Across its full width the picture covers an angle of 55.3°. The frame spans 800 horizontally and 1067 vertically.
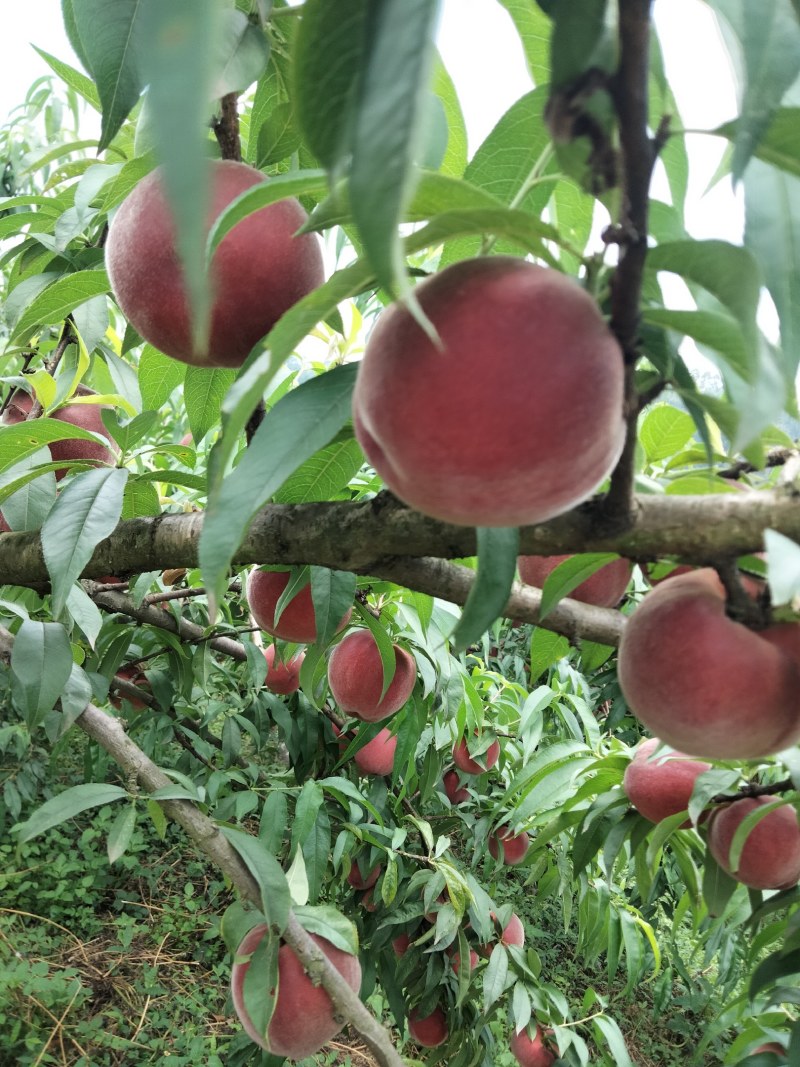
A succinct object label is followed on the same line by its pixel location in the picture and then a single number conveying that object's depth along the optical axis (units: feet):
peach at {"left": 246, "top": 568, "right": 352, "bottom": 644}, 2.53
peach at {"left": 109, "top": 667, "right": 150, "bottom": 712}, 5.00
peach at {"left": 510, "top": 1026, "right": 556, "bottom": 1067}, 4.51
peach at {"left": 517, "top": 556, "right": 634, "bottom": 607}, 1.98
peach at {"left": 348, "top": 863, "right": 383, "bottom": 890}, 4.81
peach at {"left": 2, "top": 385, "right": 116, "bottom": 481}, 2.78
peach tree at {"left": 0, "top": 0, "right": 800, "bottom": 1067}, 0.71
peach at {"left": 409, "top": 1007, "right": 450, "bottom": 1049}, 4.89
